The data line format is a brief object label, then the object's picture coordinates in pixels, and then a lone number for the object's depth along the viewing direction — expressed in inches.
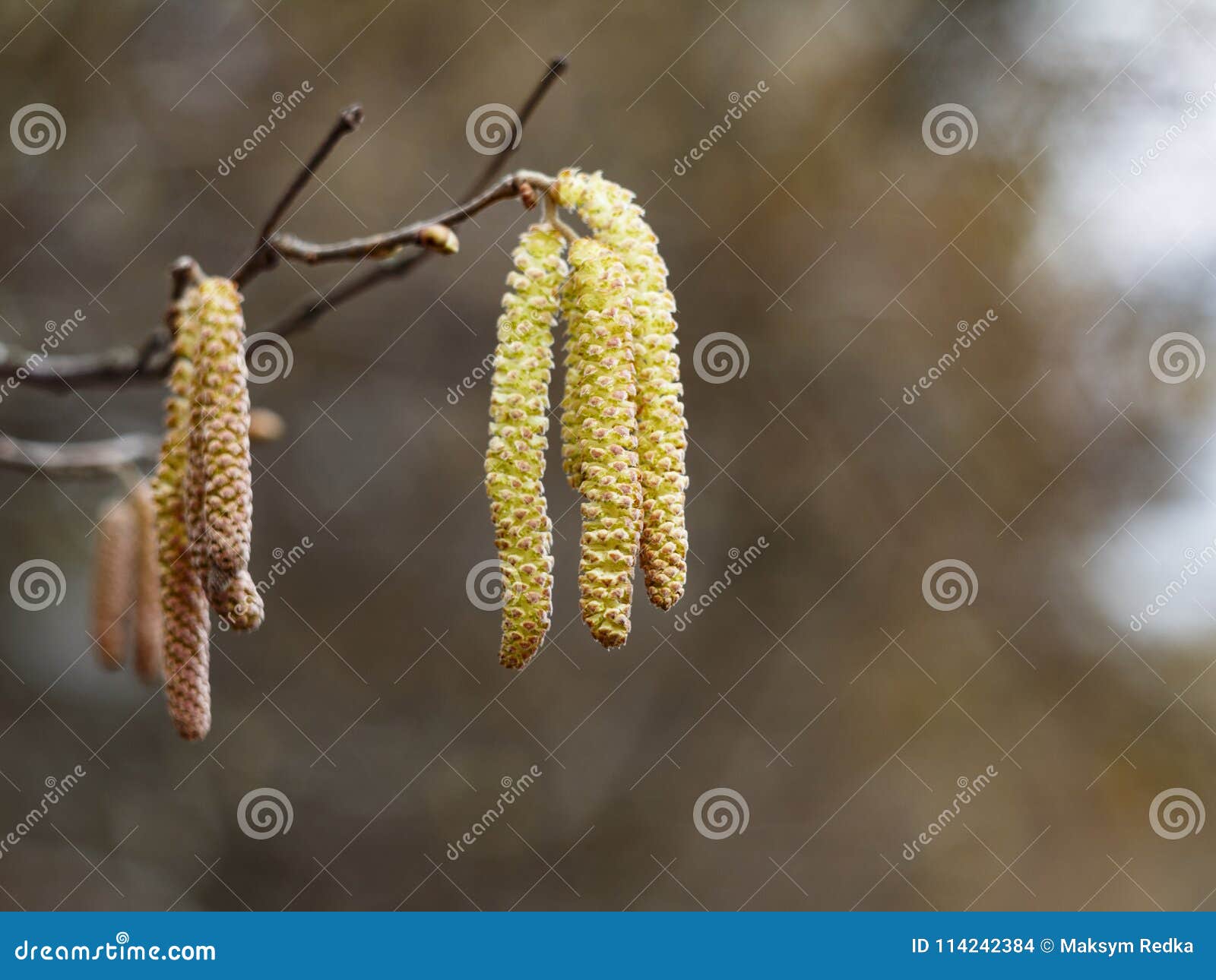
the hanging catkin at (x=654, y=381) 13.6
